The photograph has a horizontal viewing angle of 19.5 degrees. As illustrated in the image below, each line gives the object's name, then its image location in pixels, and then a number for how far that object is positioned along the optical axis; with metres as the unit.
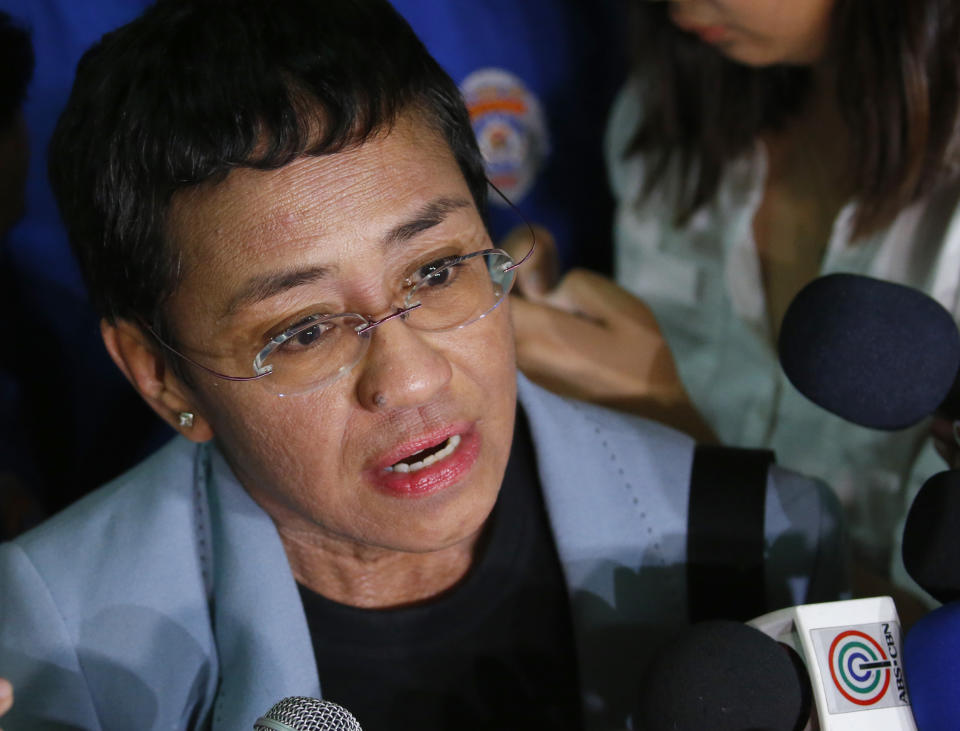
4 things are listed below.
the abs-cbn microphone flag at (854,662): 1.07
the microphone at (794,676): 1.07
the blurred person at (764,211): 1.32
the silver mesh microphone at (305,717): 1.04
